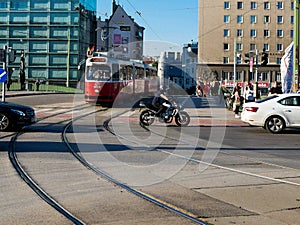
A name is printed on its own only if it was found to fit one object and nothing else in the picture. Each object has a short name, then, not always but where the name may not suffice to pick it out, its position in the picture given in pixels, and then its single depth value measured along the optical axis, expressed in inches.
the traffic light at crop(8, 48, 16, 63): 1088.8
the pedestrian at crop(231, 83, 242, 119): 986.7
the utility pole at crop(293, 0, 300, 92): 957.8
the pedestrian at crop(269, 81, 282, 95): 981.0
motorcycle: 776.3
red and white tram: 1198.6
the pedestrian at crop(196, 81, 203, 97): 1604.3
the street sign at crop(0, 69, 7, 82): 877.2
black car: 647.8
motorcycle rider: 775.1
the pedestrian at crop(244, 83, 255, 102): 1014.3
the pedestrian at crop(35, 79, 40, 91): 2585.6
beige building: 3002.0
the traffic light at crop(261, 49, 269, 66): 1249.4
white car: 705.0
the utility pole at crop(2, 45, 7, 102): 1004.9
